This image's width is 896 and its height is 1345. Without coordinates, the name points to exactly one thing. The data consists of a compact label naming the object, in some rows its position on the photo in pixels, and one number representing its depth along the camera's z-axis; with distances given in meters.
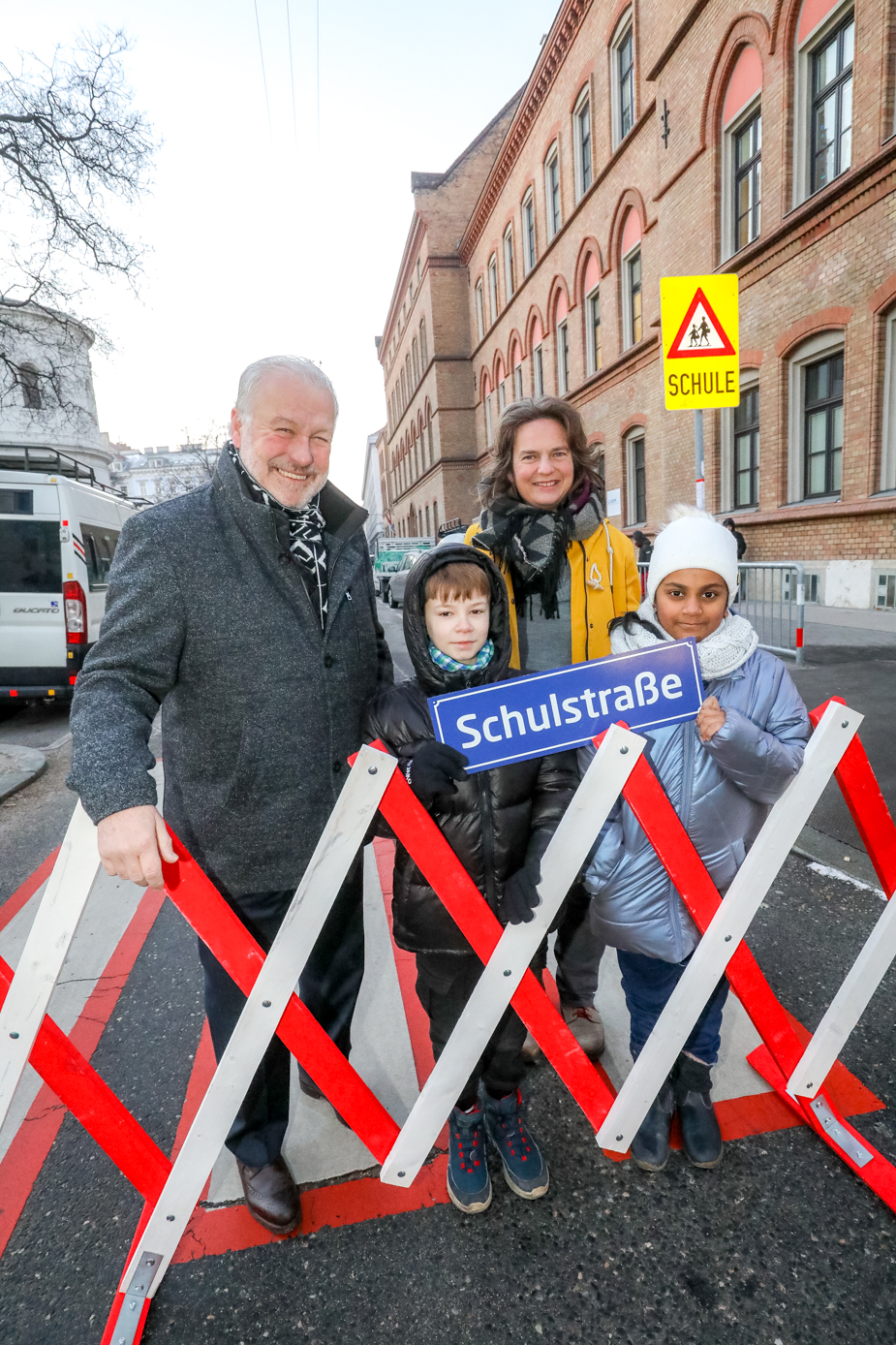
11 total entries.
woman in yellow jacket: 2.20
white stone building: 8.77
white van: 7.07
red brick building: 9.67
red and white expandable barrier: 1.47
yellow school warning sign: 4.68
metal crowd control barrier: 8.05
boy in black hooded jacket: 1.68
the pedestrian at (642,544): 13.52
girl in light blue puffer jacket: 1.78
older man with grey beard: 1.59
